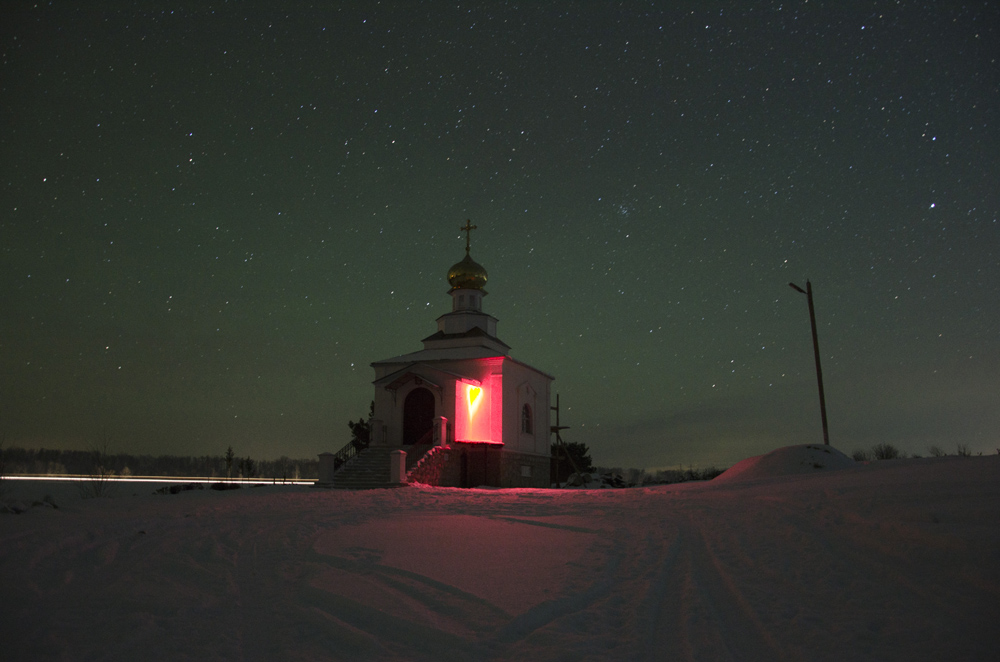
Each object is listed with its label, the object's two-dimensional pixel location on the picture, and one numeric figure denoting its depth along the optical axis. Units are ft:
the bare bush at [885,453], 84.58
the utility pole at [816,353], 71.05
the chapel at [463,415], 83.10
